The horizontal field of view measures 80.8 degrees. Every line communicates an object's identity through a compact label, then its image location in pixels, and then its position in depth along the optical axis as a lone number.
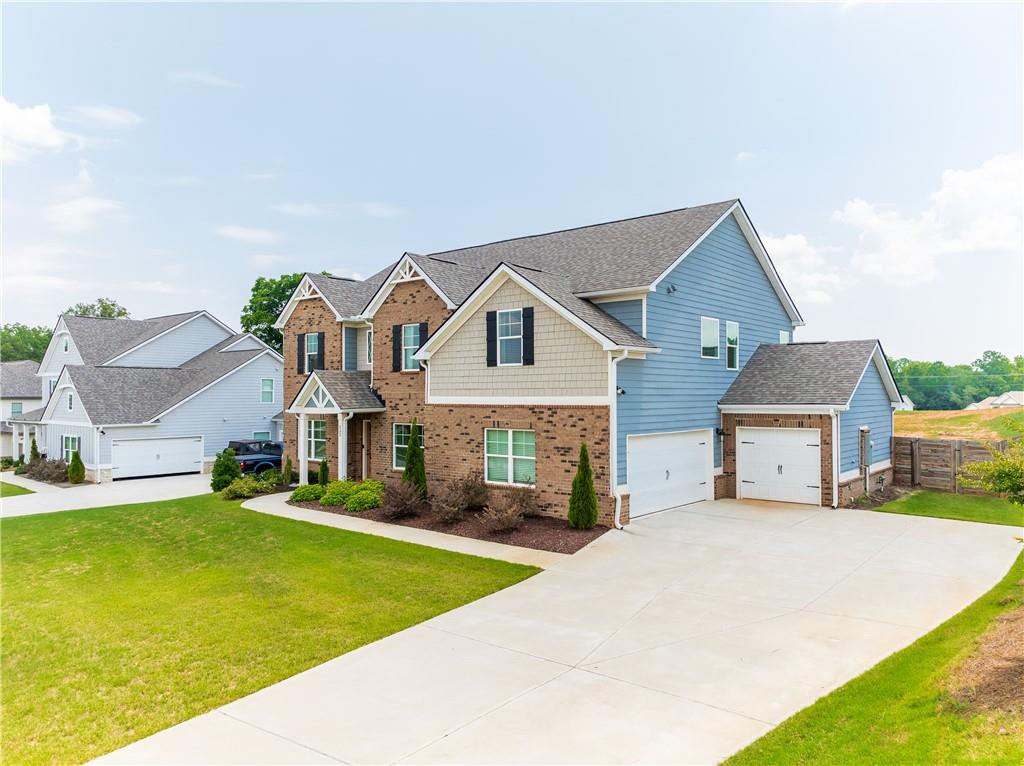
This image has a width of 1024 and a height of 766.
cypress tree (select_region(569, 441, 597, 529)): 14.08
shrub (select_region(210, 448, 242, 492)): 22.30
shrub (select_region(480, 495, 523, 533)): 13.87
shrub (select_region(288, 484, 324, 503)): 19.48
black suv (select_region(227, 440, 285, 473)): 26.03
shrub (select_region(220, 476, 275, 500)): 20.69
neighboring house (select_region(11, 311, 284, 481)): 27.08
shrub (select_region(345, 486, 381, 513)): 17.66
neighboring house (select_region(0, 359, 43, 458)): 41.91
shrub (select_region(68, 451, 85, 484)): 26.09
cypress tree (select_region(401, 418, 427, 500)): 17.45
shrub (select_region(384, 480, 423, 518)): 16.11
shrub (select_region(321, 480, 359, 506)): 18.47
